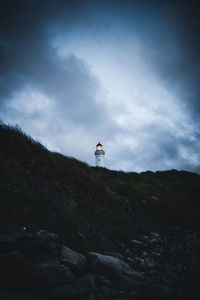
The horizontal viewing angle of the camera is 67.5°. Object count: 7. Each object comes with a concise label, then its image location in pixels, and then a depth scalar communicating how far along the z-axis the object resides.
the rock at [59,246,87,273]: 2.48
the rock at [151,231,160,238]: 5.66
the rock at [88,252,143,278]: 2.66
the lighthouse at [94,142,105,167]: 44.94
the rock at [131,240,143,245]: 4.55
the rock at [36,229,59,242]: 2.81
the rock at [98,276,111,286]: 2.44
